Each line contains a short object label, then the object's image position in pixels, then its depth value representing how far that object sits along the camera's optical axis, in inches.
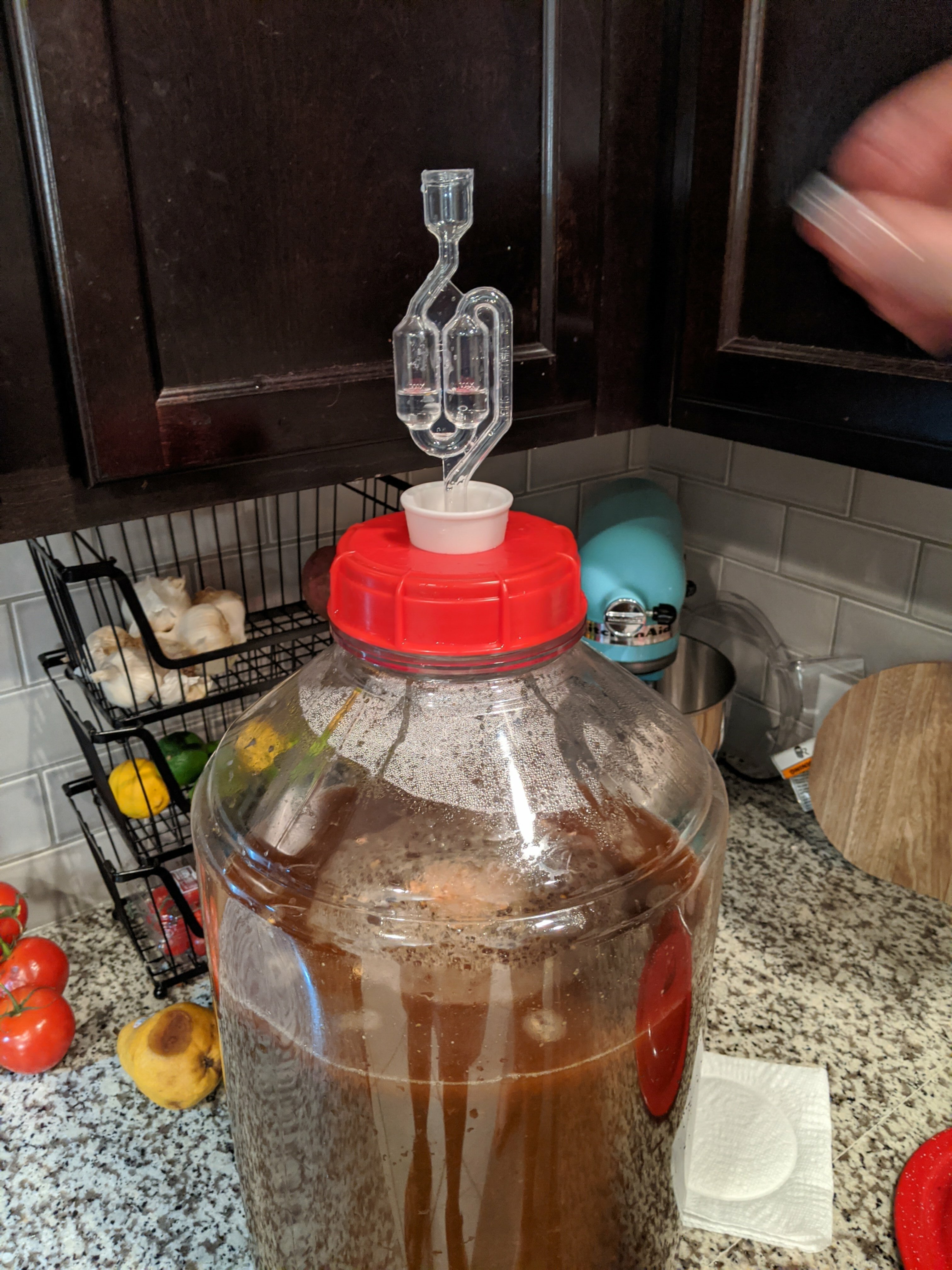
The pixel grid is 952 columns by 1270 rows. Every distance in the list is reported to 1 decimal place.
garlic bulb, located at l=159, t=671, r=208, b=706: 33.3
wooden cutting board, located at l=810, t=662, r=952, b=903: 38.1
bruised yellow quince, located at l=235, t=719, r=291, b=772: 22.8
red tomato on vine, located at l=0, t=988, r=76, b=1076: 30.7
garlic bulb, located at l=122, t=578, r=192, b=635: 33.9
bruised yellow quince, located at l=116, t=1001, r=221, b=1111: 29.1
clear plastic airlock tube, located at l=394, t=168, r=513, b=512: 20.8
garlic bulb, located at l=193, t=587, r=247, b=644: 34.6
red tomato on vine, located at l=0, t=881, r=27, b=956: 33.3
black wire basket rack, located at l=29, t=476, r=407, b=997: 32.9
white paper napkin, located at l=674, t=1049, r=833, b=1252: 26.6
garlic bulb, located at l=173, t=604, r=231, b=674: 33.4
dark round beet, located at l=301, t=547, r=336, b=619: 36.5
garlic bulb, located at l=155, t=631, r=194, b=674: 33.5
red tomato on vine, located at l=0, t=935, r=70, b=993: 32.1
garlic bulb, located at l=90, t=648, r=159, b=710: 32.5
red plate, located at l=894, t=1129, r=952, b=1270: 25.5
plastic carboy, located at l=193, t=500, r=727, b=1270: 19.3
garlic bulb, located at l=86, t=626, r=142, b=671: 32.9
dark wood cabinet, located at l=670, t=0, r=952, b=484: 25.9
